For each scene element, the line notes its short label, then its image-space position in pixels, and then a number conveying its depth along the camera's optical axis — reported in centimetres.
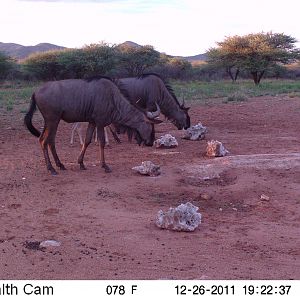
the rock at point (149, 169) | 913
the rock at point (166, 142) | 1196
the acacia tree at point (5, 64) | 4099
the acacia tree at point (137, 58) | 4291
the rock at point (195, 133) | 1310
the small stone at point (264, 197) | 798
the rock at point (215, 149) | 1059
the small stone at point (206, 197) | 807
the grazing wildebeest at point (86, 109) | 950
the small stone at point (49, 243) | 591
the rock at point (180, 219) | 659
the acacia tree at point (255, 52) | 4056
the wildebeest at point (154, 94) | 1296
